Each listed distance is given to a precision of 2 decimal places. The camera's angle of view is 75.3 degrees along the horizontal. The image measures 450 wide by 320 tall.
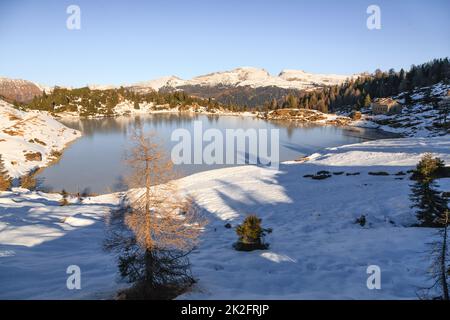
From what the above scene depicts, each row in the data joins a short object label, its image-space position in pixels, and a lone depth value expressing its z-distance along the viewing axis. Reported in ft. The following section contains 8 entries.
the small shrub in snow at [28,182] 119.56
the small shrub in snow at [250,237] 54.13
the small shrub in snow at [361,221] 67.04
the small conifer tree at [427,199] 59.21
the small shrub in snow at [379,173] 105.93
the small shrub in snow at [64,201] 91.62
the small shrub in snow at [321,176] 111.86
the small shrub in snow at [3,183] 104.81
